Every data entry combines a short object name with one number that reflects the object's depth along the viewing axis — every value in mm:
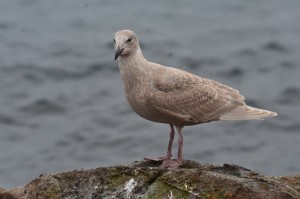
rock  17828
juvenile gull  21594
